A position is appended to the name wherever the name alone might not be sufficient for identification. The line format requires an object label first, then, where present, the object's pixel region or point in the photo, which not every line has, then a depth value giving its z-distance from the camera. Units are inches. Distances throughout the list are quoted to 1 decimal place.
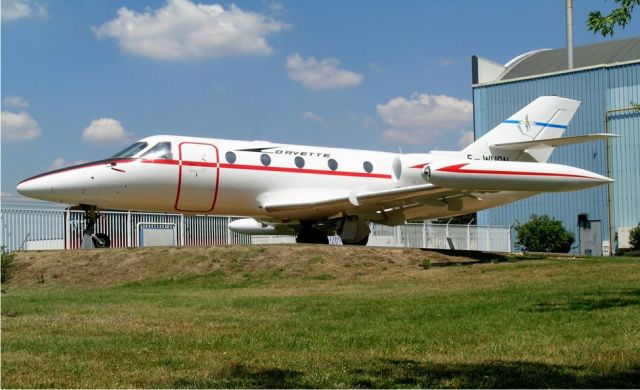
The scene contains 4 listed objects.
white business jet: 775.1
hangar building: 1610.5
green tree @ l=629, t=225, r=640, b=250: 1542.8
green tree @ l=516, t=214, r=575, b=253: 1669.5
